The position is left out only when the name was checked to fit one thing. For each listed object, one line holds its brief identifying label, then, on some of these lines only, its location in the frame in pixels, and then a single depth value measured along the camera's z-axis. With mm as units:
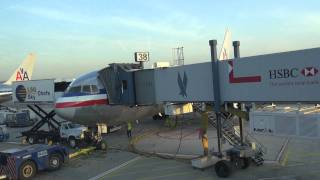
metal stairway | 25344
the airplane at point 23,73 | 81512
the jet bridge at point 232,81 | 18500
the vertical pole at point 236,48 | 24500
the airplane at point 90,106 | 32250
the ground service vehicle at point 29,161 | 25312
